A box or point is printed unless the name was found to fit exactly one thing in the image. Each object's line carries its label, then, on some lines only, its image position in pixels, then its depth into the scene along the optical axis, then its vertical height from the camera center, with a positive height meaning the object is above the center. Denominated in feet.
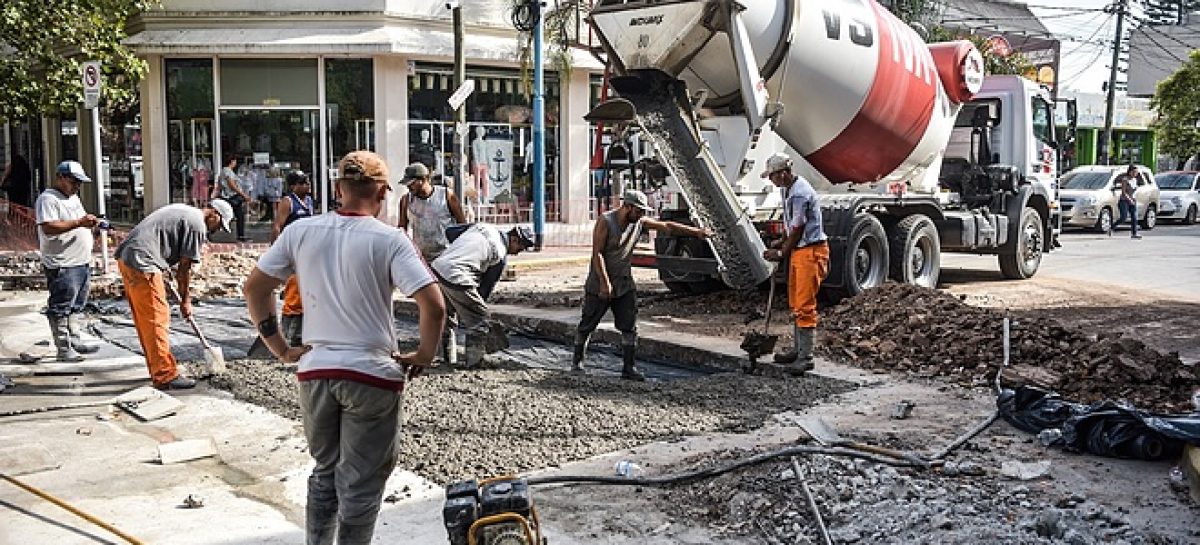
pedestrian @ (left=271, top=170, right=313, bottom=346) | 28.68 -1.60
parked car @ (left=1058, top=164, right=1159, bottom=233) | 82.84 -2.58
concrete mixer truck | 33.96 +1.51
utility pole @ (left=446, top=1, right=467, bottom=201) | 51.80 +2.43
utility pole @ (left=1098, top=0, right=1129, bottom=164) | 114.62 +8.95
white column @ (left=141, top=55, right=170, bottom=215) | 65.98 +1.31
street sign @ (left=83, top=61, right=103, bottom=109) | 43.02 +3.09
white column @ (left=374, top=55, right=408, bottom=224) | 66.03 +2.84
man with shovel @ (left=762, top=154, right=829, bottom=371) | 27.22 -2.40
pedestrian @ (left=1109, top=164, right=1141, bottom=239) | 79.27 -2.45
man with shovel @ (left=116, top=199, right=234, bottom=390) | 25.45 -2.44
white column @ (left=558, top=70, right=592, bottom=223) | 72.95 +0.95
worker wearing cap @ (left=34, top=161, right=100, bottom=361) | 28.32 -2.39
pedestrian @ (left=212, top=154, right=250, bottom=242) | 64.39 -1.95
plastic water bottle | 18.39 -5.32
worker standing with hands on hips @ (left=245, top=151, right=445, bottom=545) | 12.94 -2.16
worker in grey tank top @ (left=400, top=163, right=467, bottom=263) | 29.25 -1.39
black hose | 17.67 -5.18
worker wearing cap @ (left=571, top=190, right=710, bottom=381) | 26.73 -2.83
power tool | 12.39 -4.16
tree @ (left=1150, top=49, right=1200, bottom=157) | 114.32 +6.01
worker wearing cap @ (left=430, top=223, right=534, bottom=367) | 26.32 -2.72
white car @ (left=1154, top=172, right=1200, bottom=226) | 94.02 -2.85
